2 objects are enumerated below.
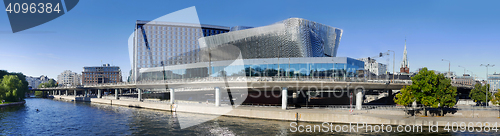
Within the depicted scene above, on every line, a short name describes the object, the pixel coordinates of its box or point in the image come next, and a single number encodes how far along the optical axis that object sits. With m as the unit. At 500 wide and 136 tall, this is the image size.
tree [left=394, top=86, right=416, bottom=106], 52.84
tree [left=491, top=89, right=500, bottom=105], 57.59
